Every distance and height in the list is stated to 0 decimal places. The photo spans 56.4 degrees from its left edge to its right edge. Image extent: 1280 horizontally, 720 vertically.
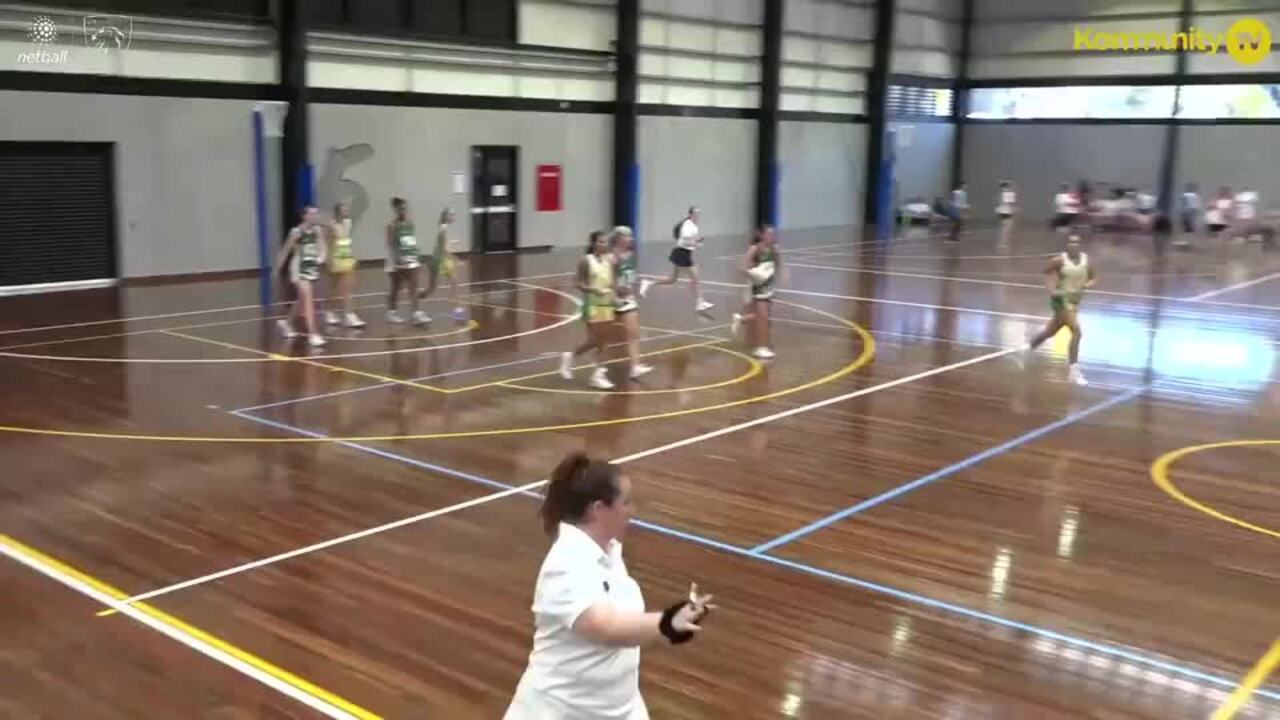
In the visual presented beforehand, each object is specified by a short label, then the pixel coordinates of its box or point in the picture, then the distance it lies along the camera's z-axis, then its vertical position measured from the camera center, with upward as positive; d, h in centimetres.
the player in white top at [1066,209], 3584 -74
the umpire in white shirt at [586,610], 339 -125
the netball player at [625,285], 1302 -123
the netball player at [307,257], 1488 -117
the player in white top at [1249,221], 3231 -87
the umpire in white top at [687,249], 1884 -120
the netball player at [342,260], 1588 -128
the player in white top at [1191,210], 3488 -66
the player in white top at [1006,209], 3188 -71
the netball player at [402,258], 1617 -128
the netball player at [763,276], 1452 -121
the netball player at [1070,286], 1413 -120
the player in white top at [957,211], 3312 -85
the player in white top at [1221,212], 3247 -64
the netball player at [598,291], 1273 -127
